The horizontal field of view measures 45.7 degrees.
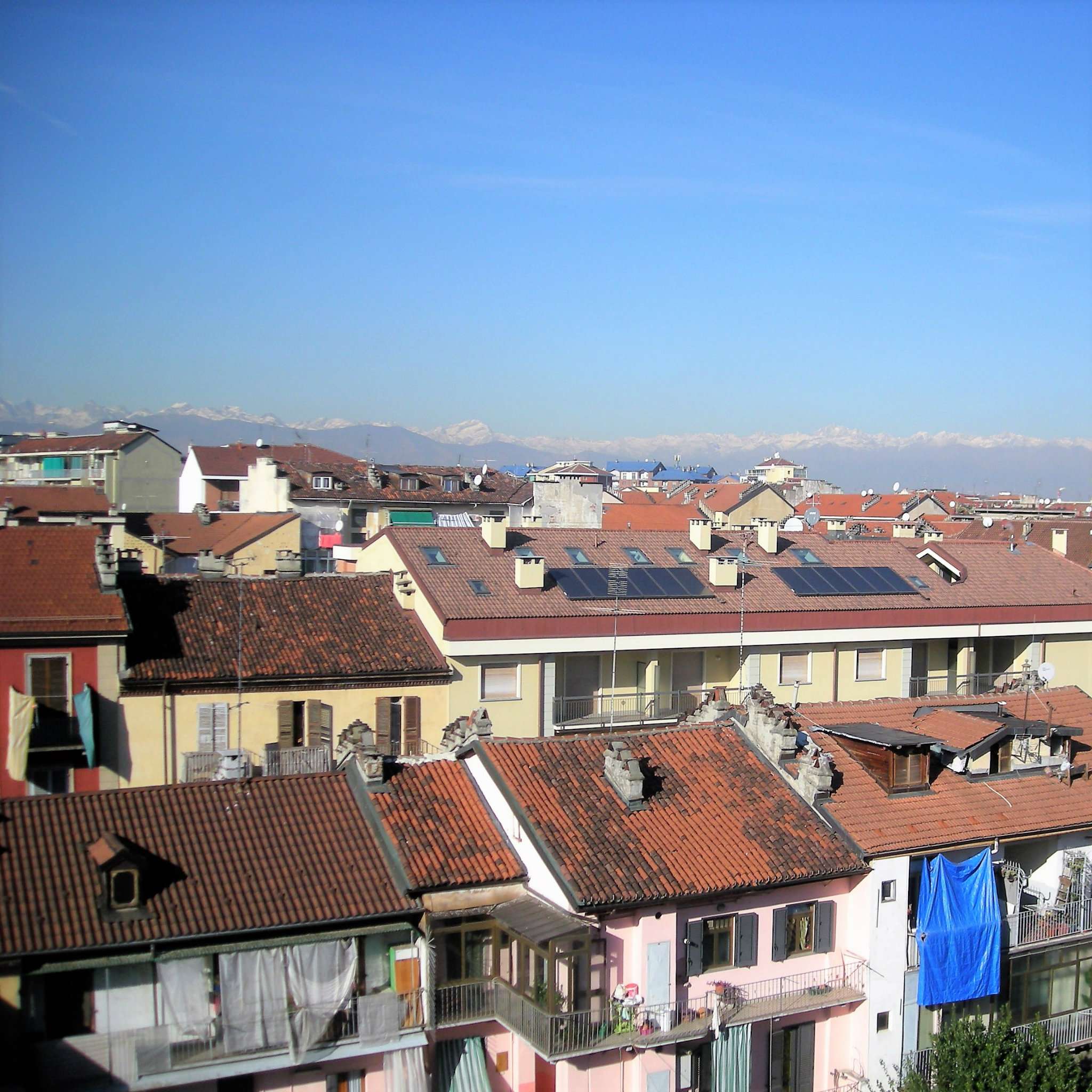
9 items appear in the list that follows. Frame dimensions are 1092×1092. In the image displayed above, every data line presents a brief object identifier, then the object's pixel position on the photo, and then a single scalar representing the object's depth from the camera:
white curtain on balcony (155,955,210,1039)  19.47
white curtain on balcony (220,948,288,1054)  19.69
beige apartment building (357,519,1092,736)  34.62
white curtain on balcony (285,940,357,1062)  20.08
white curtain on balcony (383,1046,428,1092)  20.80
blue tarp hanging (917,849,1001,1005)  23.78
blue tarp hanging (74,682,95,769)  28.44
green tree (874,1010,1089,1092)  21.55
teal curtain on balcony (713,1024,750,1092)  22.56
